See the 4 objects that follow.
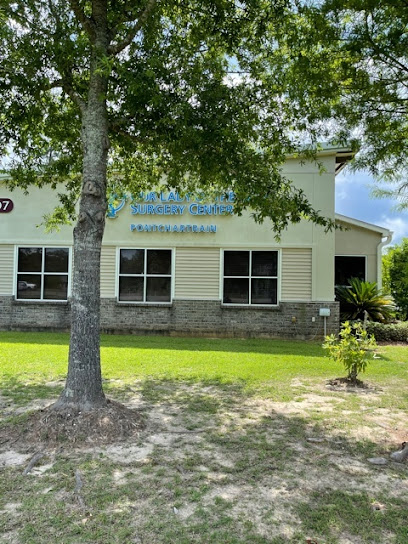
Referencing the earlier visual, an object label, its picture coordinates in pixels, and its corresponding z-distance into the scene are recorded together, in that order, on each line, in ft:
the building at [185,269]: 43.01
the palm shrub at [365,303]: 43.91
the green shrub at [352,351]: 23.19
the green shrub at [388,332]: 42.88
